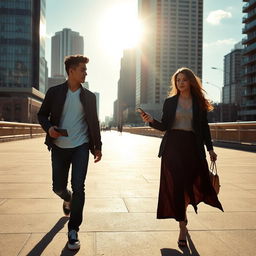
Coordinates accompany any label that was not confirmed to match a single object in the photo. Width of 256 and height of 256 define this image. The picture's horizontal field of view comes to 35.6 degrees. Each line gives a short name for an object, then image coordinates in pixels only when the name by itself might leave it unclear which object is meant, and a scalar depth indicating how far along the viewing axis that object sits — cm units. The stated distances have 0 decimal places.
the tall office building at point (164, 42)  19188
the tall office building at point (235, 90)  17778
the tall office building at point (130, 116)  18388
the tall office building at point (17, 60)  11231
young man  396
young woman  391
